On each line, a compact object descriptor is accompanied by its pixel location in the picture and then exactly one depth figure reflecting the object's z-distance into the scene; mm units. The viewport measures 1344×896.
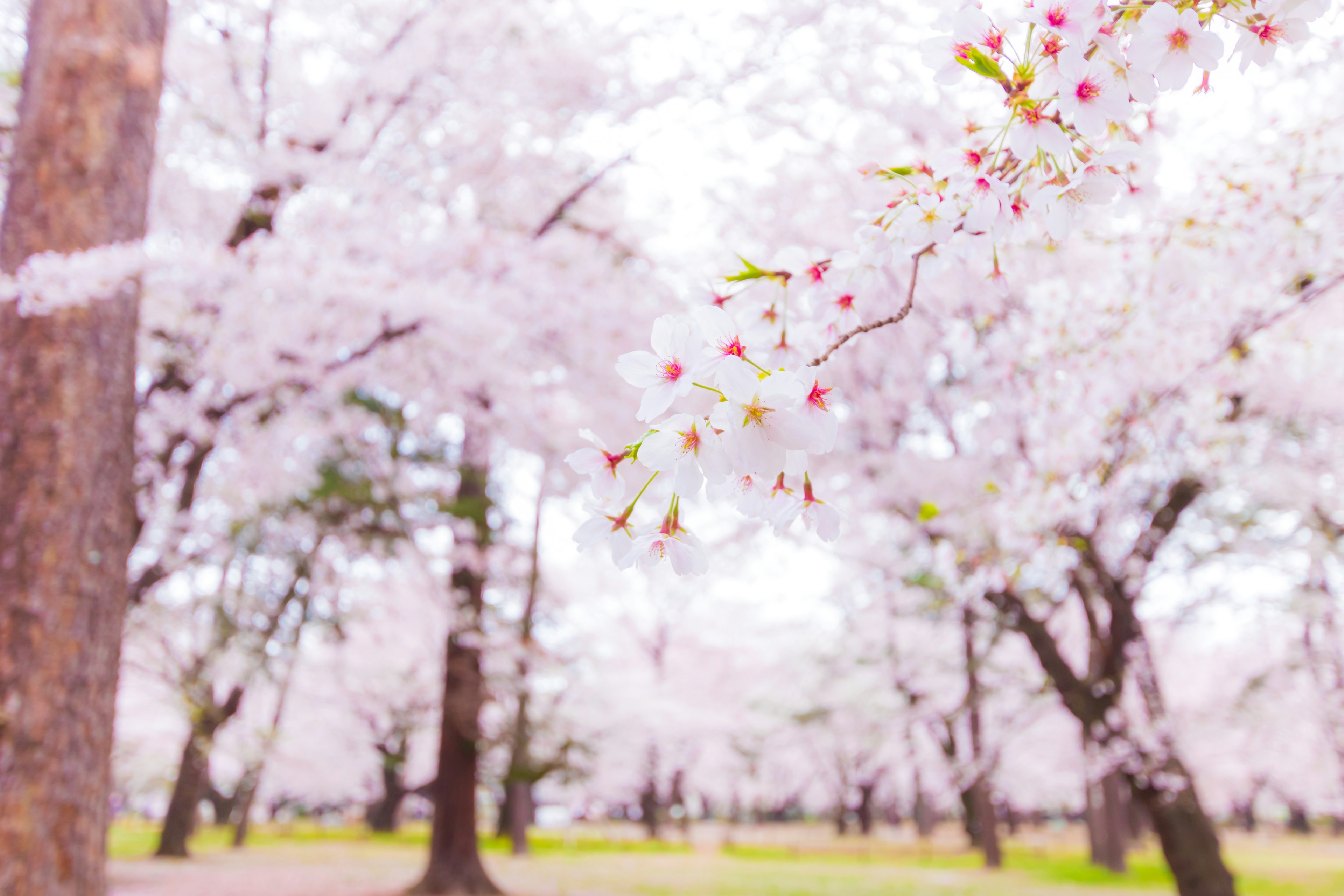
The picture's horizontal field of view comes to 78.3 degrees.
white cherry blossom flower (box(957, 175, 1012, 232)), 1213
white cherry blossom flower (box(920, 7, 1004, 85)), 1079
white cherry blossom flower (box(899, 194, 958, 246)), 1248
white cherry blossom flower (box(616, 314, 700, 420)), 918
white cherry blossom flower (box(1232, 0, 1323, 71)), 1038
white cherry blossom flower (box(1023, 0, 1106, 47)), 982
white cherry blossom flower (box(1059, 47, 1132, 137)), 1027
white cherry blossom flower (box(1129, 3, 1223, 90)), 996
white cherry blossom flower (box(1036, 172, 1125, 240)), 1164
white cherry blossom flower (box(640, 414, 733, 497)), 924
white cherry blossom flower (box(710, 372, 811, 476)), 888
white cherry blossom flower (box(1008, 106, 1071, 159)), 1075
